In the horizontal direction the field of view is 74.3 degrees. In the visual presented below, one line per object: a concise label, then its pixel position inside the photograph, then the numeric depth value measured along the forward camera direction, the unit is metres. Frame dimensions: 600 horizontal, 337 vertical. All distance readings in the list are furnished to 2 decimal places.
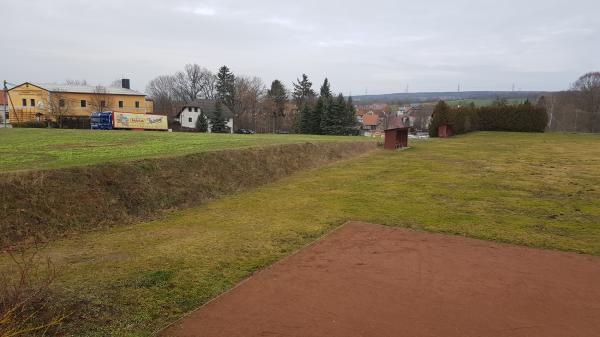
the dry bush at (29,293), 4.43
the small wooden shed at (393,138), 29.59
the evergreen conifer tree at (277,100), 75.06
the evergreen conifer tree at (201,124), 56.78
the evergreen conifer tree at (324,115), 54.25
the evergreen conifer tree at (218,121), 57.47
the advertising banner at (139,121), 39.88
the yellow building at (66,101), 50.62
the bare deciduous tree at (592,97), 61.72
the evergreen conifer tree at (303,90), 80.38
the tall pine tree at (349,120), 55.03
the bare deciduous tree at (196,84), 95.00
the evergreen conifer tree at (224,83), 84.12
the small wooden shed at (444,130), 43.25
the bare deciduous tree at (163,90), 93.32
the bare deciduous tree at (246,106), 73.81
